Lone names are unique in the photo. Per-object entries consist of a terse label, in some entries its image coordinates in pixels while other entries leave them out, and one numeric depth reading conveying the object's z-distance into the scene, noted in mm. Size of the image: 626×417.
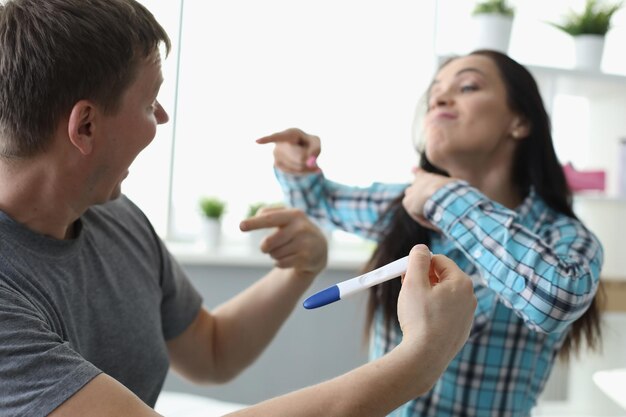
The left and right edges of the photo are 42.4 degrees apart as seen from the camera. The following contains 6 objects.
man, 858
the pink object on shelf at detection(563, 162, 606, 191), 2514
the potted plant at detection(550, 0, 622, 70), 2523
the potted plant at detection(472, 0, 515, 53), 2514
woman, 1208
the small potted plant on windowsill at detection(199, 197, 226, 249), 2809
